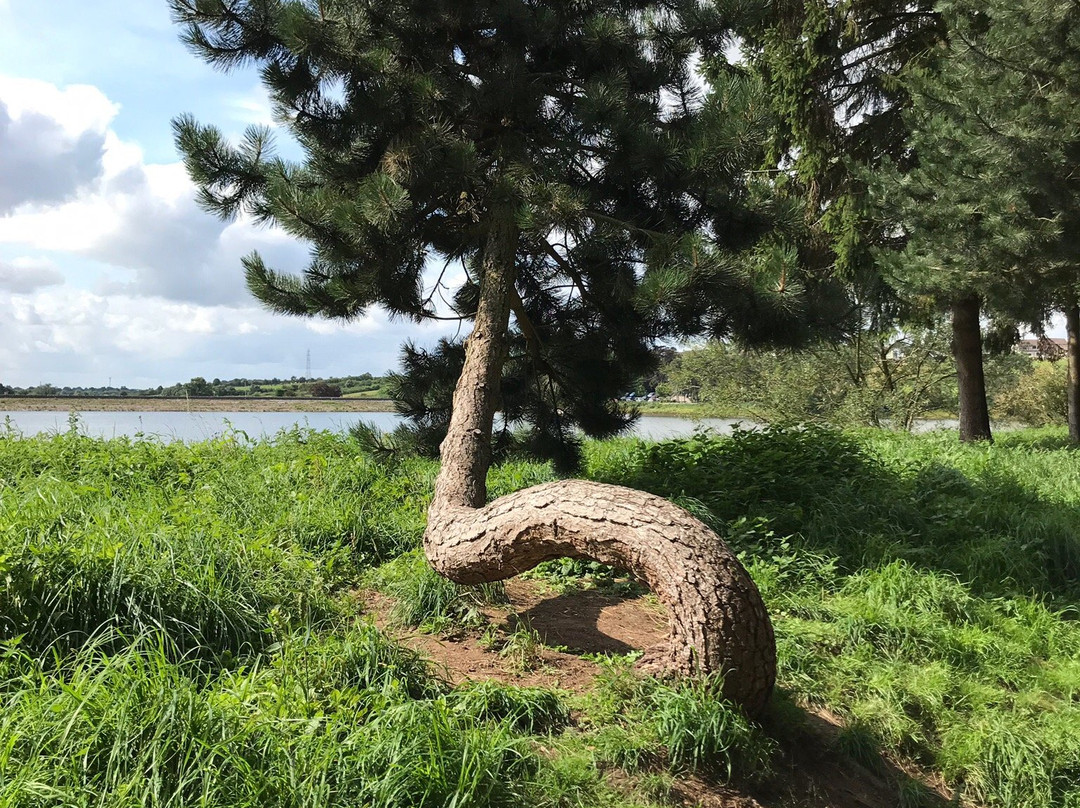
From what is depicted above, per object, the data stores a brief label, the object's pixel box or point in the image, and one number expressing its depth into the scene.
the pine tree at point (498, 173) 5.01
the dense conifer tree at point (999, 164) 7.90
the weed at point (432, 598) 3.95
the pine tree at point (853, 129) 10.50
